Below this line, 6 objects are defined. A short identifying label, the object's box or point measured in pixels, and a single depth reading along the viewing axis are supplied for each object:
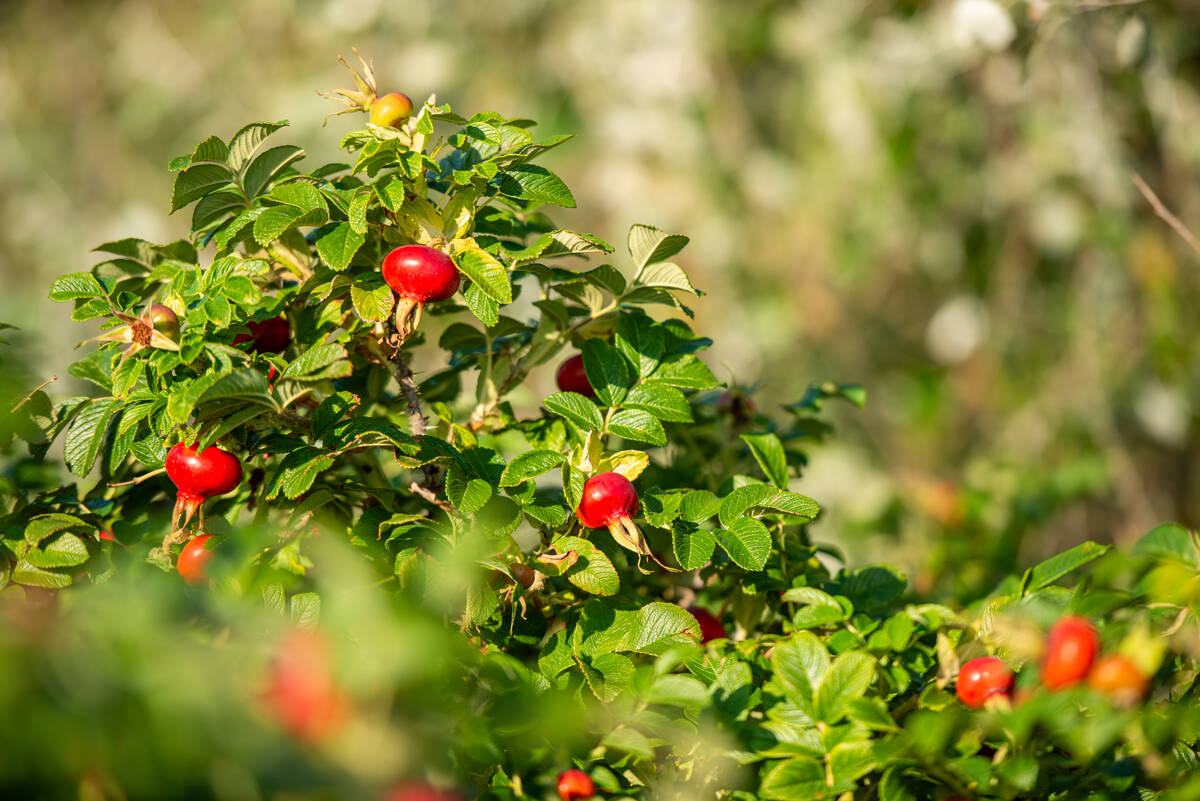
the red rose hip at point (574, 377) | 2.38
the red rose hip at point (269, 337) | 2.32
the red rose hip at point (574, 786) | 2.24
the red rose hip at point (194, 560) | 2.28
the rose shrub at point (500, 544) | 2.23
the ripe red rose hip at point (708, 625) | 2.35
